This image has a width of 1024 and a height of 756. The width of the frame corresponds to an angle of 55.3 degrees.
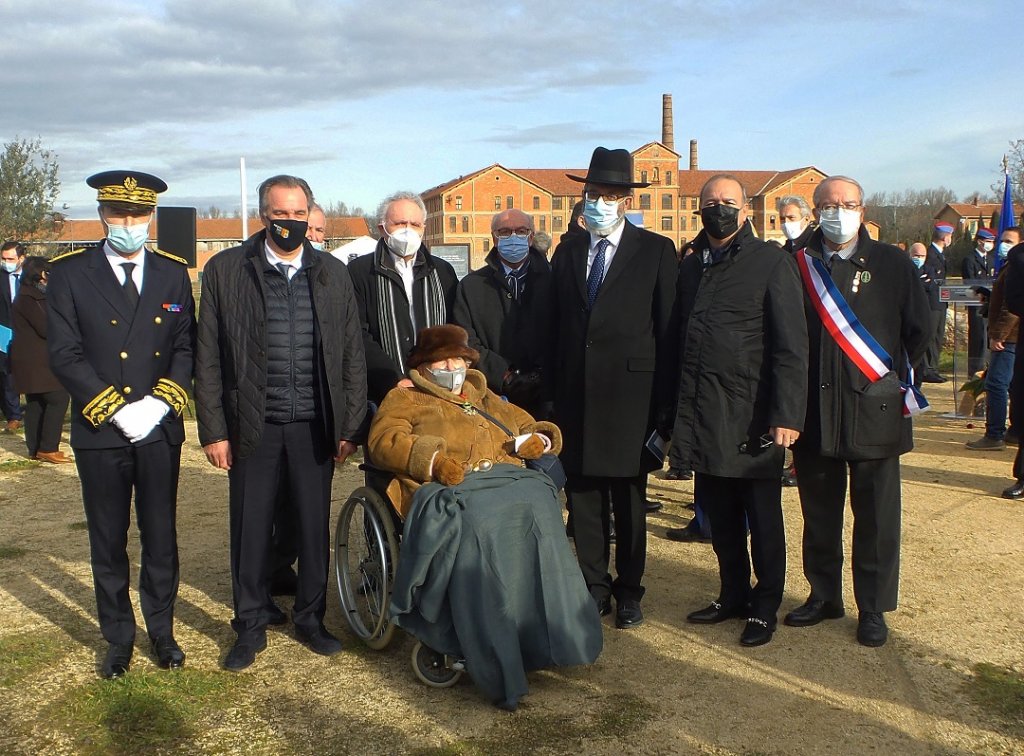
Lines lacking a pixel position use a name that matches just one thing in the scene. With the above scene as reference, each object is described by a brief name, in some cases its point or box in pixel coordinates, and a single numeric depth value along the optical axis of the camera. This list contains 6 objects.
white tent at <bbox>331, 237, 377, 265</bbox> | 10.39
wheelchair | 4.06
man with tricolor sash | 4.42
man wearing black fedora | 4.61
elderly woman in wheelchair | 3.78
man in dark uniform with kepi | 3.98
